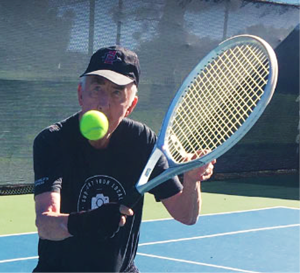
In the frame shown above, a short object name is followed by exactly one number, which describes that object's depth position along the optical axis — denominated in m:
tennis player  2.22
